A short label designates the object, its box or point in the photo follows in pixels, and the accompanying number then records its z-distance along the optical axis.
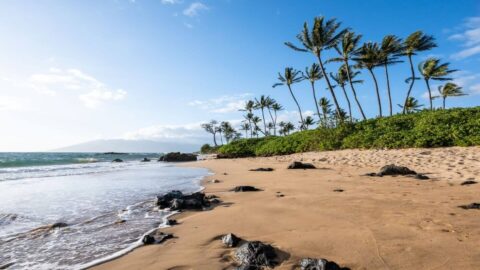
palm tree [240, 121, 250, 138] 93.00
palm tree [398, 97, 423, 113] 54.69
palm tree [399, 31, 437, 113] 36.53
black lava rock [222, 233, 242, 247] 4.16
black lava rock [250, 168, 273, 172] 16.16
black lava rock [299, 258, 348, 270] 3.04
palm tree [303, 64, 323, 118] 45.08
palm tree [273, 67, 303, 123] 47.92
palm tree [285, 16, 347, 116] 31.38
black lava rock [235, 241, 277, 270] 3.43
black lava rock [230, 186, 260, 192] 9.26
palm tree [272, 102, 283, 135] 70.89
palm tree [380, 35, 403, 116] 35.31
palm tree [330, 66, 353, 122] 43.45
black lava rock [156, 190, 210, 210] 7.02
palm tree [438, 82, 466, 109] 51.53
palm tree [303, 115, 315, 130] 81.02
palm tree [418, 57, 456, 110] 40.91
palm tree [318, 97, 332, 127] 60.56
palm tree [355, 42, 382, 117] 35.66
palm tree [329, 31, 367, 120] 34.38
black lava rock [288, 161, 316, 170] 15.40
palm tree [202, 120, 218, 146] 100.88
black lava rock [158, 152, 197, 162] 43.03
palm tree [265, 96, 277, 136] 68.00
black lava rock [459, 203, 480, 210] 5.40
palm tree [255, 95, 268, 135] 68.02
